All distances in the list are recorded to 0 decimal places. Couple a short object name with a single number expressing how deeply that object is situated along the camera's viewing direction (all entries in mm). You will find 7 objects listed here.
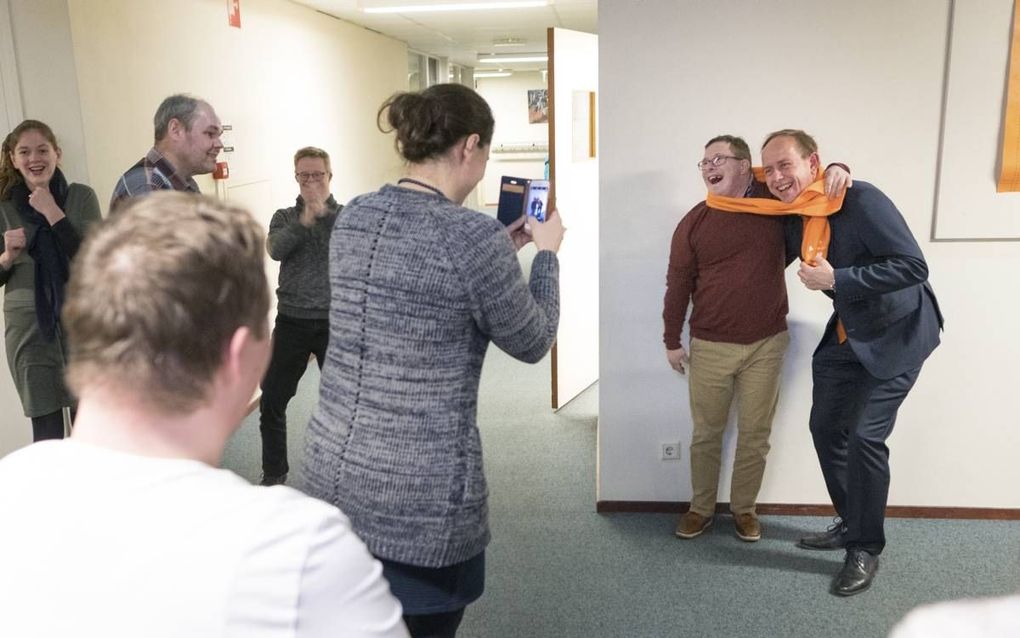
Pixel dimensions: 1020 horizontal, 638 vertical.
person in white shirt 617
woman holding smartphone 1447
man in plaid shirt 2809
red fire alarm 4484
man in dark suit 2486
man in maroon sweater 2859
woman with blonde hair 2996
